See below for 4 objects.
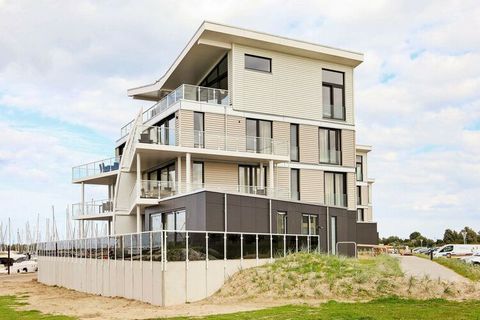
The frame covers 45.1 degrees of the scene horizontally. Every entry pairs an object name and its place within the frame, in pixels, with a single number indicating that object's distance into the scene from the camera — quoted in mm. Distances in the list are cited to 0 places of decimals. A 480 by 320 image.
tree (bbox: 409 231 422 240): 84750
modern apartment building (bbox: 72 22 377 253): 32719
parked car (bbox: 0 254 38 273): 61688
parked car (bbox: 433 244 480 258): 53094
